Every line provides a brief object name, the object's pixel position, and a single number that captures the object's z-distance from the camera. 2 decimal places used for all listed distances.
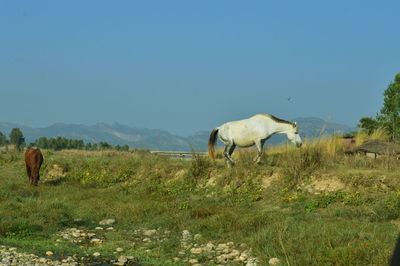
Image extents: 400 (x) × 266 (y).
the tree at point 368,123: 34.86
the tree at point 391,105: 31.88
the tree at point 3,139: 57.72
